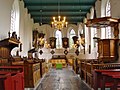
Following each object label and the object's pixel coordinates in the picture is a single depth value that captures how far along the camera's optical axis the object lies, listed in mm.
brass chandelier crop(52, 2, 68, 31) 9493
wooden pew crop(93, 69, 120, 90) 3590
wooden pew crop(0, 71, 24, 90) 2506
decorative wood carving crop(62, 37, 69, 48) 17471
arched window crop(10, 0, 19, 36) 9836
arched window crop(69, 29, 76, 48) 17829
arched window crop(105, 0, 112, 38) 9211
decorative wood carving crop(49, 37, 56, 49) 17292
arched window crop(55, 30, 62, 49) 17878
